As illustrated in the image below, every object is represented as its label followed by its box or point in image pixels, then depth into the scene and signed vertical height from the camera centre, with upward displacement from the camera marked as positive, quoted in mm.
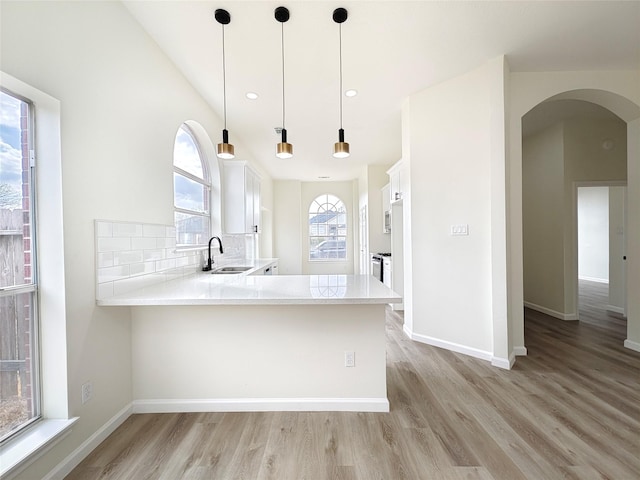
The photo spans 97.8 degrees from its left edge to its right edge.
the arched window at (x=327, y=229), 8156 +287
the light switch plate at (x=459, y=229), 2930 +73
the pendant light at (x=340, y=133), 2006 +803
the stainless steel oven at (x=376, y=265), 5330 -540
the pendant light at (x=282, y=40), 1995 +1604
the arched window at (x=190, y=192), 2963 +581
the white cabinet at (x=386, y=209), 5586 +600
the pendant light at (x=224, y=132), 2009 +851
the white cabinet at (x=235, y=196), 3877 +616
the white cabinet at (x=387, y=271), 4655 -578
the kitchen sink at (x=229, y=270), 3316 -372
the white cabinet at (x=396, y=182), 3994 +864
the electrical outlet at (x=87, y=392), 1590 -862
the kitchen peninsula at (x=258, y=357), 1976 -836
